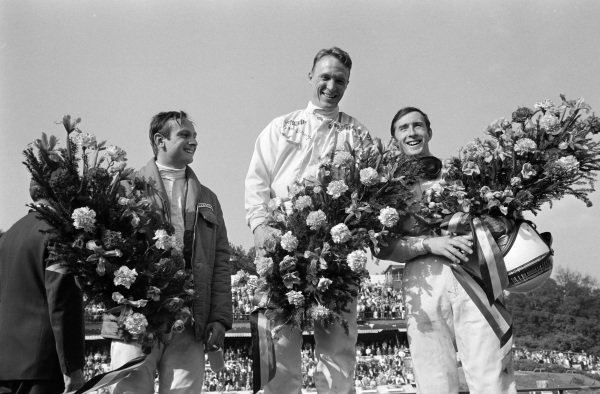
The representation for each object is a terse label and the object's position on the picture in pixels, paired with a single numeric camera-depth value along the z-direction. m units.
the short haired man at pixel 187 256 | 3.95
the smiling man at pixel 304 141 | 4.29
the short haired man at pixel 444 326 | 3.90
